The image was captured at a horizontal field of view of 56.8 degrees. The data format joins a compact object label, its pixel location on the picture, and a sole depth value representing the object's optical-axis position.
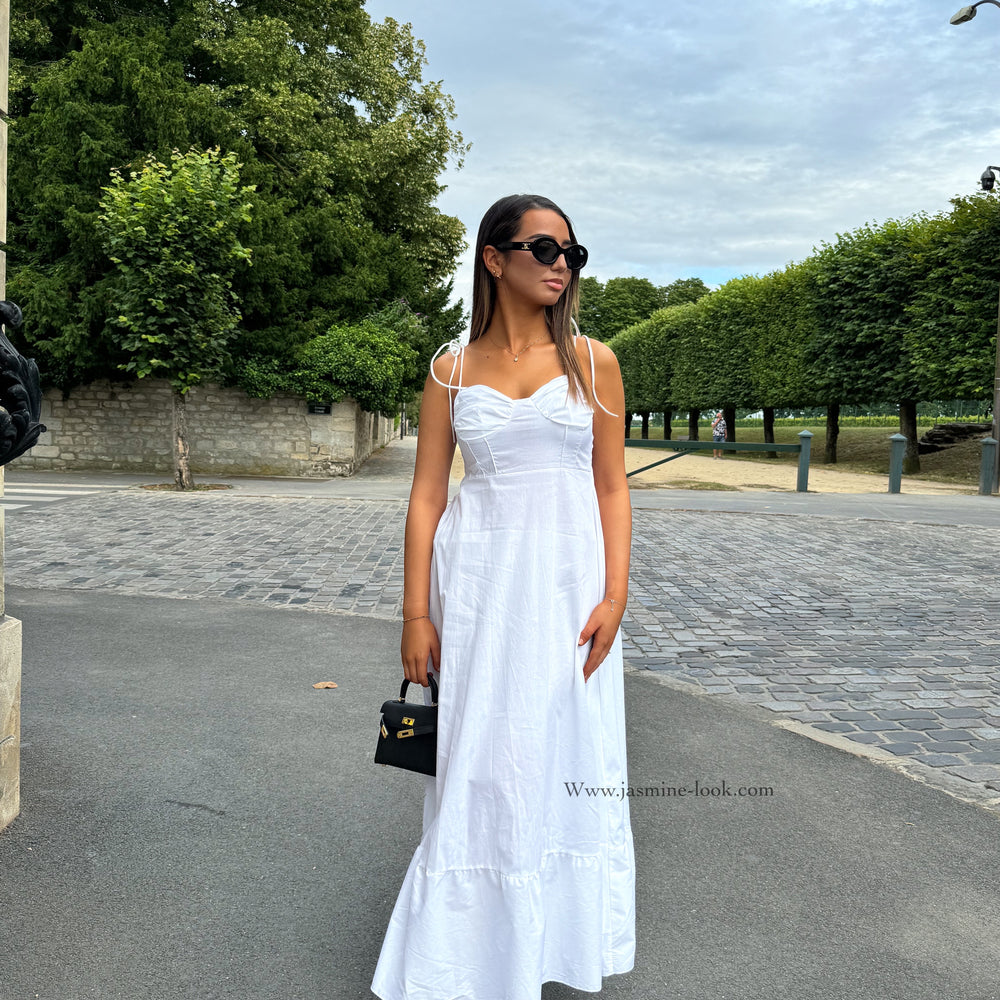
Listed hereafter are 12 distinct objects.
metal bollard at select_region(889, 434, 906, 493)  19.42
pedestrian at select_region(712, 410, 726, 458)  39.06
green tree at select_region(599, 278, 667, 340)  78.19
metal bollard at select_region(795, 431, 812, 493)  19.31
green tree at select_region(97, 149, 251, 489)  16.16
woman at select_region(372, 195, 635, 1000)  2.12
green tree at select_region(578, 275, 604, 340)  78.40
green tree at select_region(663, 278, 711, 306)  82.39
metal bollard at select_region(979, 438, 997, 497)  19.50
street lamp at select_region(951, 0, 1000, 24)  19.12
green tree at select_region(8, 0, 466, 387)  19.45
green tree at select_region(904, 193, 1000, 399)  25.45
